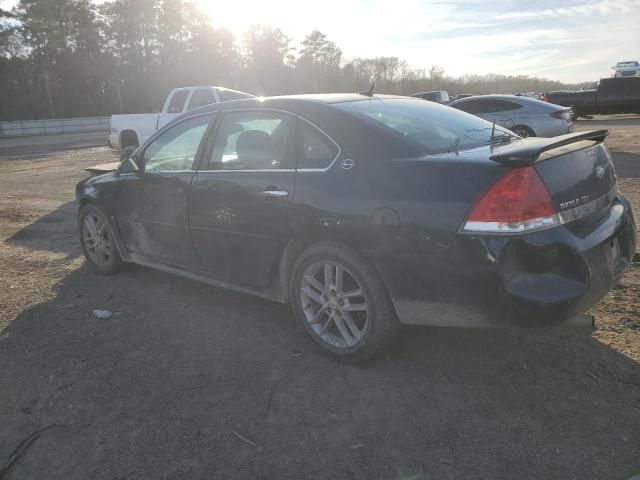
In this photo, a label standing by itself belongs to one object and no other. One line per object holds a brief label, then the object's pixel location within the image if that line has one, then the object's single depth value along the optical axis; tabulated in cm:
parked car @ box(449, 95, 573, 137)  1202
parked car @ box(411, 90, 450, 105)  2097
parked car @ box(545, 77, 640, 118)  2192
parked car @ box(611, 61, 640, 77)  3809
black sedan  267
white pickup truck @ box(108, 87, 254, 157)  1282
